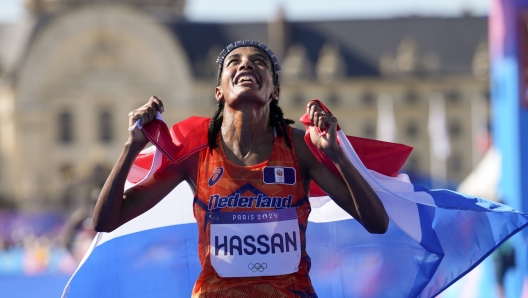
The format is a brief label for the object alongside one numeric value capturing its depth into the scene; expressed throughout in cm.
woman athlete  807
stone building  14350
